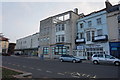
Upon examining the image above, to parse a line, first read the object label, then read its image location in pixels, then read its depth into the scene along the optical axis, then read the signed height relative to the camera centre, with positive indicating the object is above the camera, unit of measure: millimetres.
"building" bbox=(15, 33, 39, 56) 46216 +591
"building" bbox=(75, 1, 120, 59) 22016 +3180
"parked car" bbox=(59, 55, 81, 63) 20297 -2583
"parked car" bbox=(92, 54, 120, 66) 15726 -2158
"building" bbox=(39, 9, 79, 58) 29453 +3464
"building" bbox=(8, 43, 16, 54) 68725 -1165
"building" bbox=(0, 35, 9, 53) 64838 +1497
